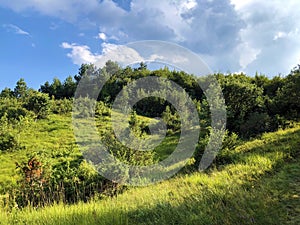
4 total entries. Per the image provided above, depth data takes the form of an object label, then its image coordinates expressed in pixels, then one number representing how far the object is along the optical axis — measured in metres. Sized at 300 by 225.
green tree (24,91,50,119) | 29.64
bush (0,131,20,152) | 20.39
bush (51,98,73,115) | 33.50
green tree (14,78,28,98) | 55.35
